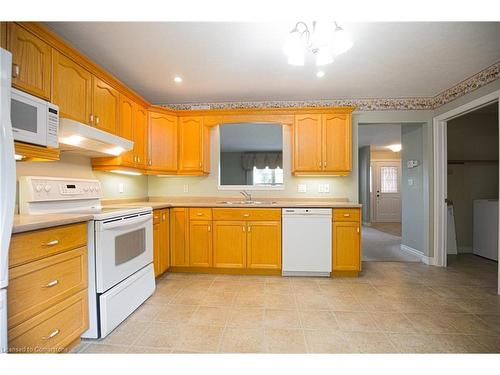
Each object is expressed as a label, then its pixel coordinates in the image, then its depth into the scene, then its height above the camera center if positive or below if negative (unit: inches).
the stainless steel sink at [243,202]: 126.5 -7.1
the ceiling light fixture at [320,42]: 63.2 +40.5
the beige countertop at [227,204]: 110.4 -6.9
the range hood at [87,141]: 67.8 +15.8
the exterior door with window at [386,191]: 294.4 -3.5
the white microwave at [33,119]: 53.7 +17.3
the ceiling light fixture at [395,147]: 264.2 +46.6
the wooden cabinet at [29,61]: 55.2 +32.2
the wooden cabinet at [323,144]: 120.5 +23.2
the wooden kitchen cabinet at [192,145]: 127.0 +23.8
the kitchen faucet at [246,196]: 130.9 -3.9
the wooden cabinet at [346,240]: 109.7 -24.0
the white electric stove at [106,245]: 64.8 -17.3
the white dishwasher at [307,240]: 109.8 -23.9
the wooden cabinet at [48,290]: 44.9 -21.7
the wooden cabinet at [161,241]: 103.0 -23.4
